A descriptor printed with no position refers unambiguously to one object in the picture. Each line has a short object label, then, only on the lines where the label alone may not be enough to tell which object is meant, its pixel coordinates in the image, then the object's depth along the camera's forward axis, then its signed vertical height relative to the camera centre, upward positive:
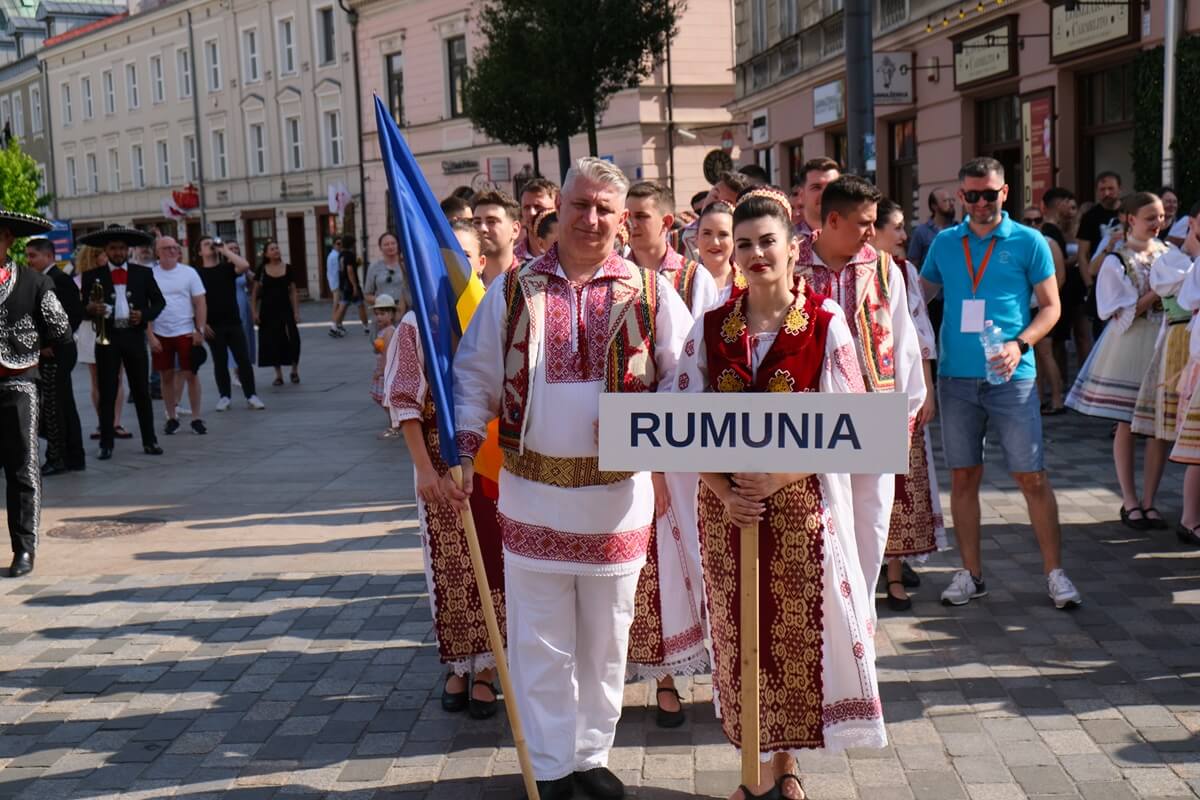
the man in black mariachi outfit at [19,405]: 7.95 -0.70
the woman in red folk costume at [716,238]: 6.15 +0.09
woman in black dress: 17.58 -0.50
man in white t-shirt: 13.84 -0.47
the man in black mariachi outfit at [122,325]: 12.41 -0.40
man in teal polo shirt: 6.29 -0.42
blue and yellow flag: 4.31 +0.00
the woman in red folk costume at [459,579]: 5.27 -1.20
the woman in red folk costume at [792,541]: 4.17 -0.87
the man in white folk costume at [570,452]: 4.30 -0.58
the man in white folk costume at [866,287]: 5.52 -0.14
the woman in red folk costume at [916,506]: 6.56 -1.22
